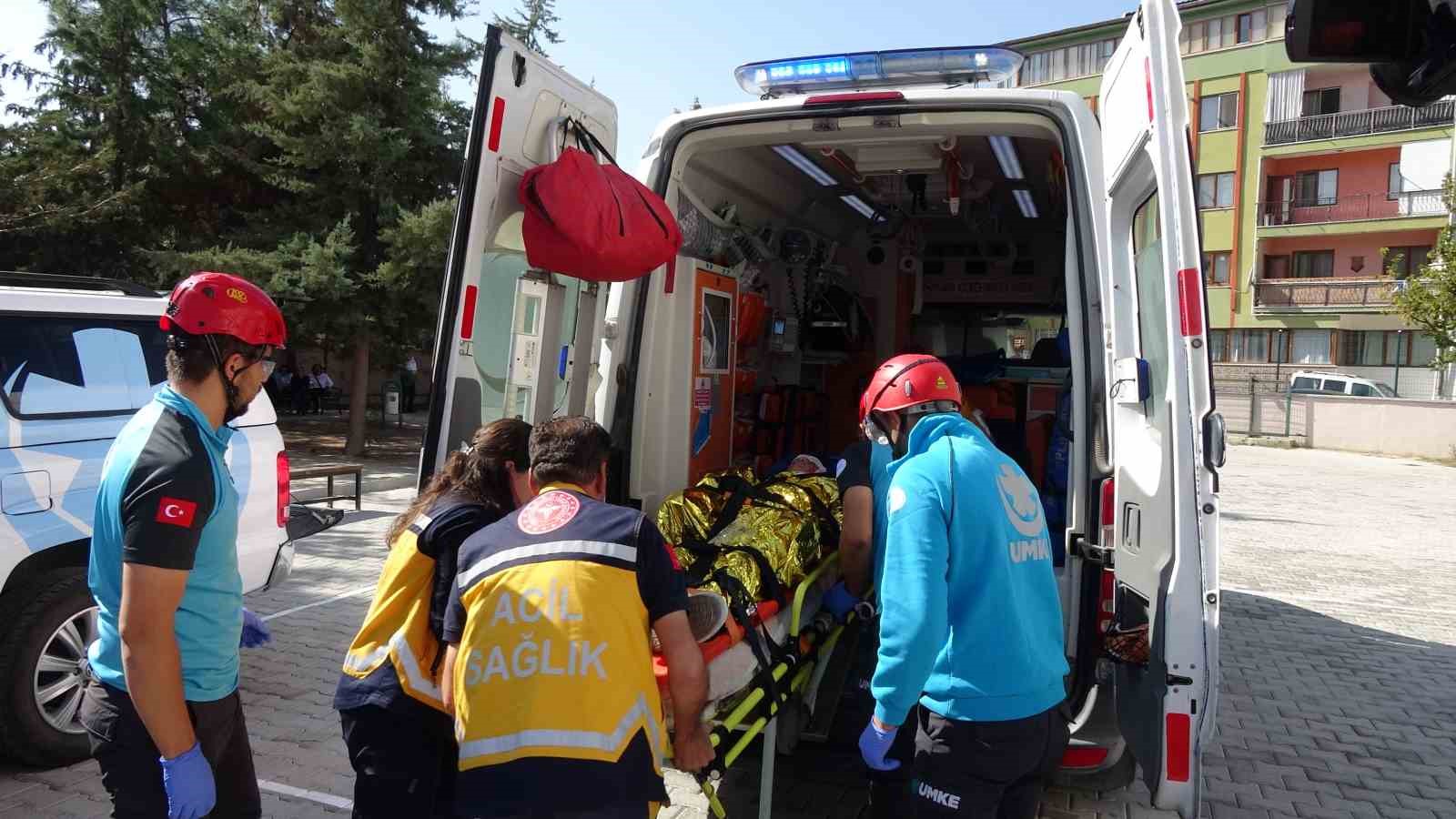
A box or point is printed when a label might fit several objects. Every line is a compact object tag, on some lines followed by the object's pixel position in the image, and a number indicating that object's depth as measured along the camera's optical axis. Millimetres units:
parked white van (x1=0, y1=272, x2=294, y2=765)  3998
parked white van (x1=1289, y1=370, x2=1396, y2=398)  27344
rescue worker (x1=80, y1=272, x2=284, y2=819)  2105
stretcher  2848
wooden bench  9429
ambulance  2594
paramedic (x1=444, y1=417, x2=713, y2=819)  2074
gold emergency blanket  3539
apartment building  30781
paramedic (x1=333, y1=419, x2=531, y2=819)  2488
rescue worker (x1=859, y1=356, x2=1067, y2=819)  2443
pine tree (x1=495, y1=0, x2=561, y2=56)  18109
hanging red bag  3449
